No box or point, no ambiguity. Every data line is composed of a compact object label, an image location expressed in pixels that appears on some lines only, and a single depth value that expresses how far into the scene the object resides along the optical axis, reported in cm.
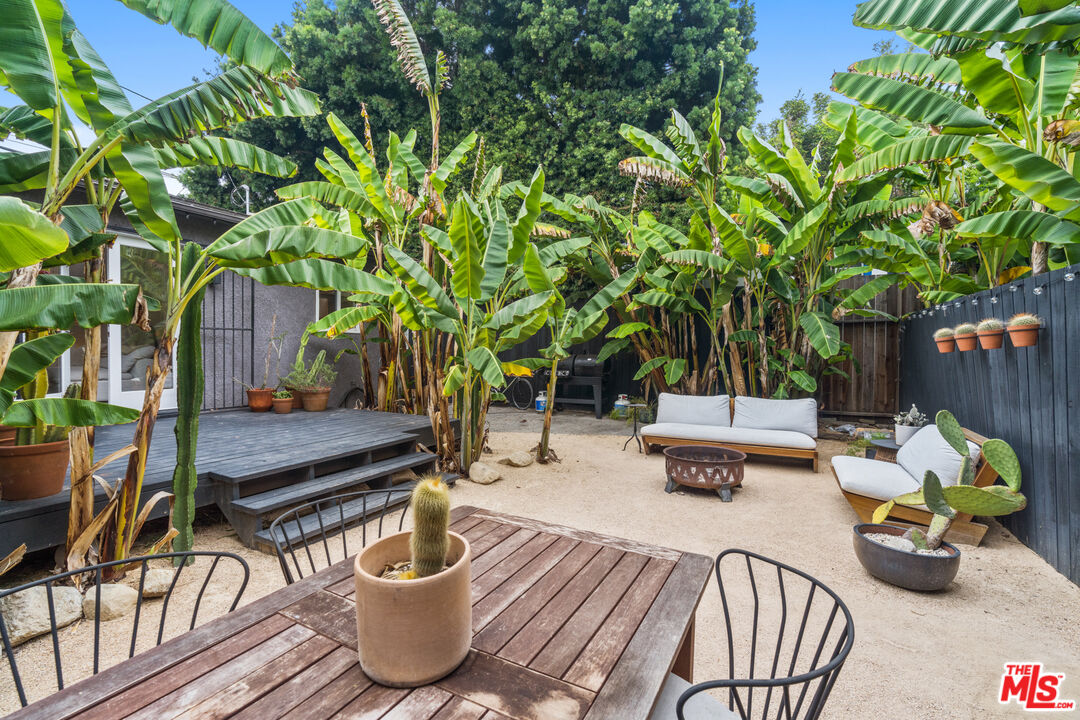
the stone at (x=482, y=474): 499
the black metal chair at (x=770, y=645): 99
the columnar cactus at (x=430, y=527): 93
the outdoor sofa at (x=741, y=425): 551
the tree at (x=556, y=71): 1095
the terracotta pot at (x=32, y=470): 260
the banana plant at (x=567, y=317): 536
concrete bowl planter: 269
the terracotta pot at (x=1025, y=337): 305
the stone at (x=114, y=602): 248
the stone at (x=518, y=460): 565
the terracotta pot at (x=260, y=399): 648
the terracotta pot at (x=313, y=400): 687
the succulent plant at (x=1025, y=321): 303
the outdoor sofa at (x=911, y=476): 337
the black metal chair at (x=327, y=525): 321
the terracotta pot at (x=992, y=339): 350
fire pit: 448
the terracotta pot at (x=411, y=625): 94
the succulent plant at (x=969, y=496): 278
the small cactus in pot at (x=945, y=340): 448
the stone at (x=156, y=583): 262
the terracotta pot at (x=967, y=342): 386
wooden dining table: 92
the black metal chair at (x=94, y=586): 118
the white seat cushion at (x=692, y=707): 125
